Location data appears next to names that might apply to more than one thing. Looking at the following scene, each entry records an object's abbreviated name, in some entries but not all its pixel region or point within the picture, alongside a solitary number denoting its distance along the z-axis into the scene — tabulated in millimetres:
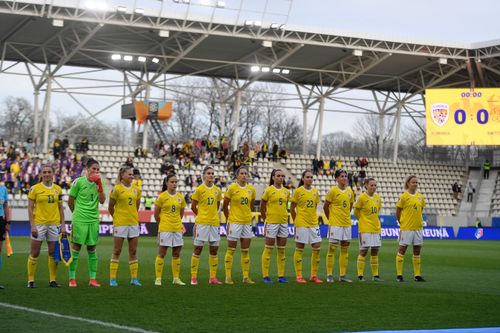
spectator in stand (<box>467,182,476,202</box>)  48375
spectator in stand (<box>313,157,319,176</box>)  45312
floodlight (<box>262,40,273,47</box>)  37719
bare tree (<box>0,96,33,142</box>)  60375
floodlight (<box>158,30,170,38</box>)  35594
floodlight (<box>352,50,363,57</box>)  39469
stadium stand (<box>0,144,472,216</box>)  37062
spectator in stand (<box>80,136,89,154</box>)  40231
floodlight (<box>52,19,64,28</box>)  33469
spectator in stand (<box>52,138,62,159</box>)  38625
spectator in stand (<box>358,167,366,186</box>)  45238
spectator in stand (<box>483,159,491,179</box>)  48406
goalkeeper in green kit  12711
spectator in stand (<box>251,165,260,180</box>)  42450
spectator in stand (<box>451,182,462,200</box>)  47938
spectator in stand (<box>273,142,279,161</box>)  46188
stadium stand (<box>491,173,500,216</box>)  45656
